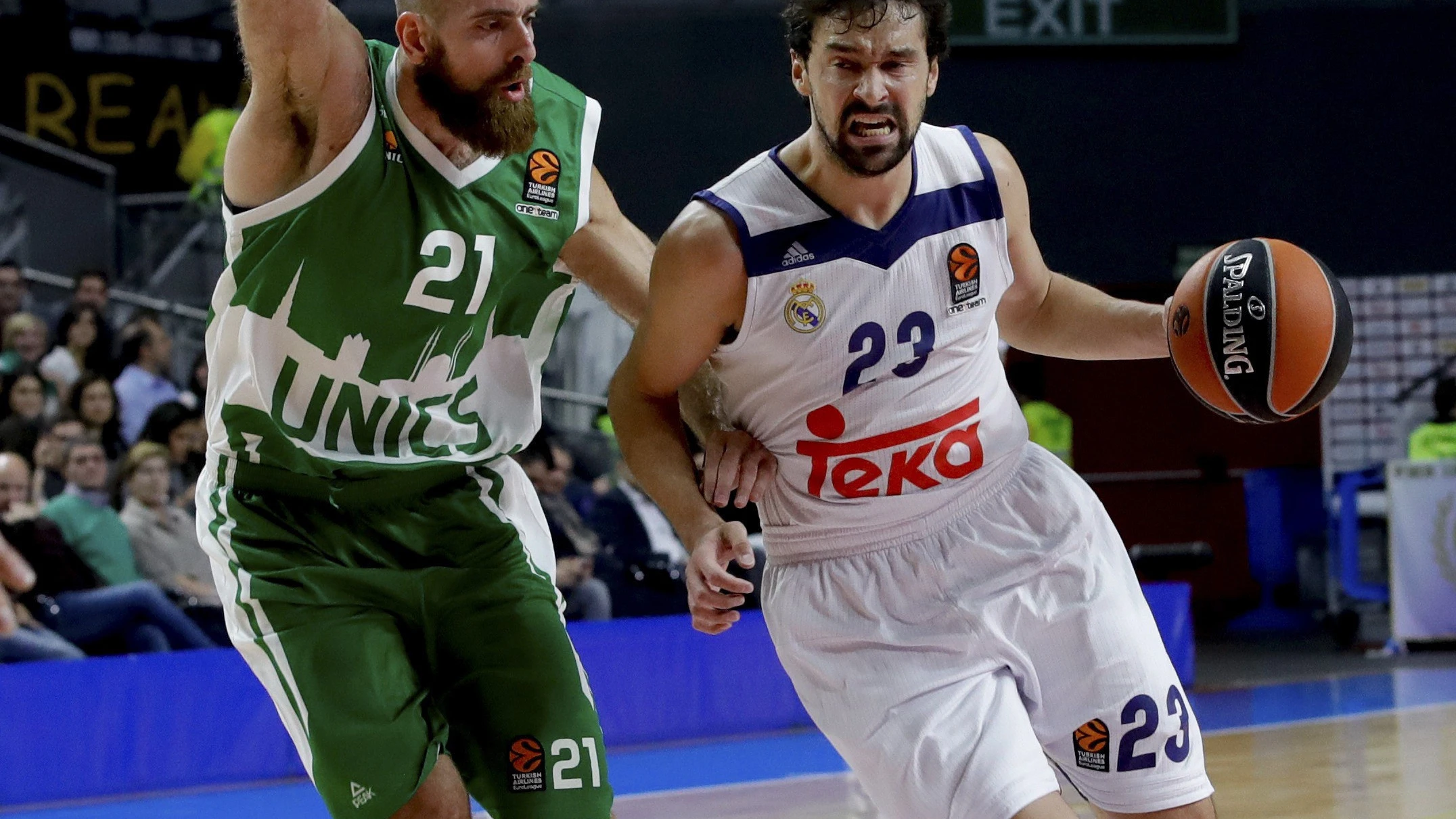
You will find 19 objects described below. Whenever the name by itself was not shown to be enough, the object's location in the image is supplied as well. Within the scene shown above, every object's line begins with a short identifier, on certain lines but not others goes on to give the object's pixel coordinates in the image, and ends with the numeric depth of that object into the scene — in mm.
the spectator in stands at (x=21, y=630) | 12727
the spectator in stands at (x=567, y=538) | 16109
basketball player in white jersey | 5902
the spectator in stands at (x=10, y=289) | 17937
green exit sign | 28203
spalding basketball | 5937
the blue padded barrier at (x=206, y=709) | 12648
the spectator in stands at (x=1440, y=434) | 22547
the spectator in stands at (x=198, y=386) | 17766
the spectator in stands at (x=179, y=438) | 16078
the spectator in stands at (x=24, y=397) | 16406
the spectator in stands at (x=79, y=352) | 17766
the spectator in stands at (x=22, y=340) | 17281
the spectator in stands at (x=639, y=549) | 16609
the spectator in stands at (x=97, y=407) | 16328
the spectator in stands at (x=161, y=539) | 14648
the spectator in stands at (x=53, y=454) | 15695
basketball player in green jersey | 5832
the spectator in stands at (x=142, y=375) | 17469
